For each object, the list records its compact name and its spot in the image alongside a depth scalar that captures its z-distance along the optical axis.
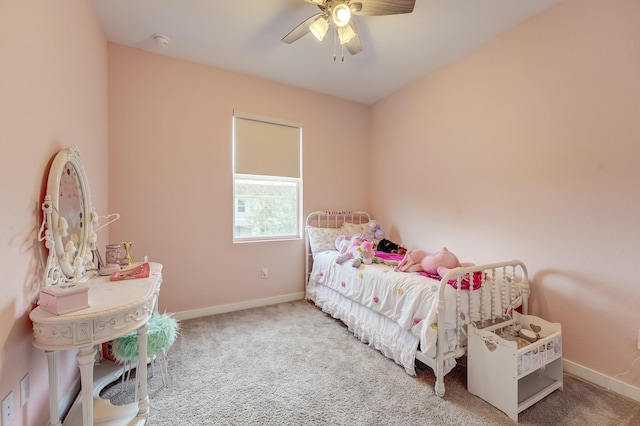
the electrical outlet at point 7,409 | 1.02
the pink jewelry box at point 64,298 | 1.10
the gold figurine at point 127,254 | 1.94
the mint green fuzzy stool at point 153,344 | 1.63
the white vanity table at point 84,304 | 1.11
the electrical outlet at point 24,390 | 1.14
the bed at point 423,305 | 1.78
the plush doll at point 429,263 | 2.15
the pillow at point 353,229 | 3.52
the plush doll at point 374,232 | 3.50
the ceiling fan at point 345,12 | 1.71
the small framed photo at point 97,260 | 1.88
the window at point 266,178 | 3.13
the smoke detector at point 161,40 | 2.42
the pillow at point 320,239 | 3.36
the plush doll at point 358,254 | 2.71
